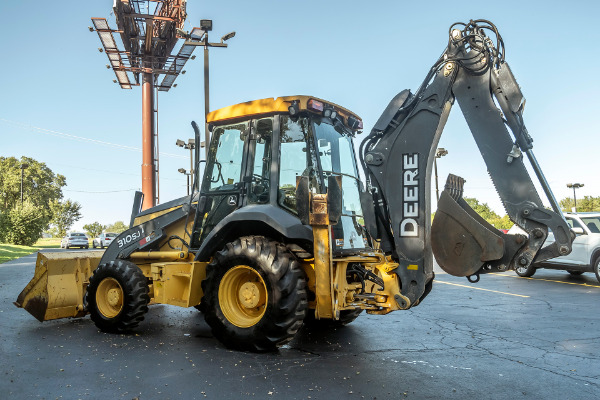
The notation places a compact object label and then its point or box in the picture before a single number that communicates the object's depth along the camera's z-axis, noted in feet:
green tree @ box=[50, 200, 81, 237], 254.86
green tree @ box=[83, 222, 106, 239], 252.42
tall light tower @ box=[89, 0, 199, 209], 85.46
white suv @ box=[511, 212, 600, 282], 44.01
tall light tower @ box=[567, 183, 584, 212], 170.50
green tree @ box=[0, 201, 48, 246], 139.13
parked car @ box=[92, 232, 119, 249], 146.63
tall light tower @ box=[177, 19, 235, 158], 52.11
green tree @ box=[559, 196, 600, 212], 201.26
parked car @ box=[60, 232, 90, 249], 146.00
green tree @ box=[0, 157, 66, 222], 231.71
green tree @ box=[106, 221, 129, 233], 314.96
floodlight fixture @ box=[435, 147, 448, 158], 100.90
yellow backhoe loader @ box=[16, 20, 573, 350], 17.65
